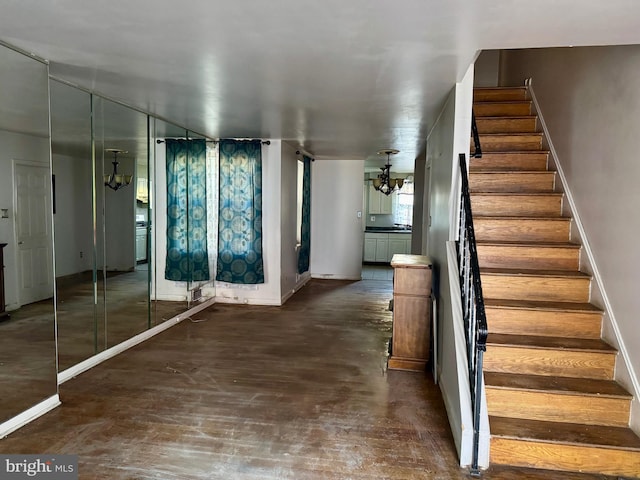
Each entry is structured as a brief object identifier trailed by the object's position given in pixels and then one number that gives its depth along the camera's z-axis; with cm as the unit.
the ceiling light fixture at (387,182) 735
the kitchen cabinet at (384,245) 994
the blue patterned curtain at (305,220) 721
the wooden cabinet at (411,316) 358
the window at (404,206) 1102
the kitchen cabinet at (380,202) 1072
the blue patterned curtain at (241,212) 566
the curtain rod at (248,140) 566
